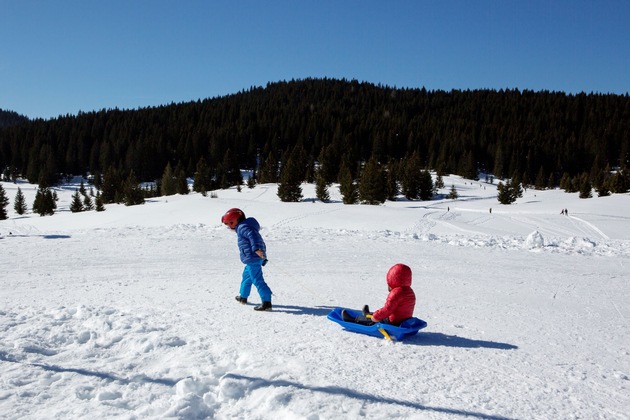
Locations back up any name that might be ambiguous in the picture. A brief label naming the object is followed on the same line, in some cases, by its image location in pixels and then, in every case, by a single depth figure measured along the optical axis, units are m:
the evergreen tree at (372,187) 55.44
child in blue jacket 6.41
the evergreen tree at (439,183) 74.03
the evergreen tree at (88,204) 61.23
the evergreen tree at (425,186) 67.19
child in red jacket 5.27
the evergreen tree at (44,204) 58.38
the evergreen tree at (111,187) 69.31
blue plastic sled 5.05
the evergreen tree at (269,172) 81.31
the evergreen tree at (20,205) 61.78
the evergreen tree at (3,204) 55.06
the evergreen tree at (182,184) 72.00
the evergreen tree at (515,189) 58.16
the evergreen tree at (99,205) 52.48
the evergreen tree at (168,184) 72.12
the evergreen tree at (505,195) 57.50
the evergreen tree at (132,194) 58.31
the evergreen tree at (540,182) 86.89
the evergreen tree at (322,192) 58.91
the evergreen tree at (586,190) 58.75
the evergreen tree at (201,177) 77.71
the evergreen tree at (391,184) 63.53
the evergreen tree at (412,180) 66.25
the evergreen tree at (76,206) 60.62
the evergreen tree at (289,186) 57.41
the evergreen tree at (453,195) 66.25
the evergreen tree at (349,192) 55.16
